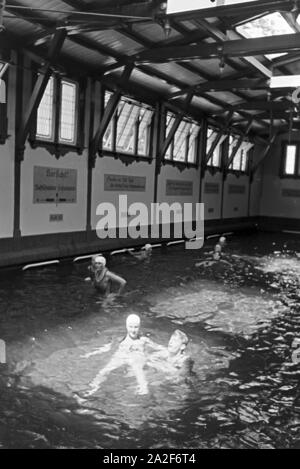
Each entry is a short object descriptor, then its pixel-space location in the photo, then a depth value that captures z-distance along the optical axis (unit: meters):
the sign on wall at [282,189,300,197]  29.11
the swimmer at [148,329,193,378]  6.04
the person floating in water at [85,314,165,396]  5.91
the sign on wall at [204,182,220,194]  23.81
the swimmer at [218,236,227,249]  16.61
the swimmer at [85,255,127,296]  9.90
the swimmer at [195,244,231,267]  14.62
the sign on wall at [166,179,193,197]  20.30
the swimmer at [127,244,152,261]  15.27
